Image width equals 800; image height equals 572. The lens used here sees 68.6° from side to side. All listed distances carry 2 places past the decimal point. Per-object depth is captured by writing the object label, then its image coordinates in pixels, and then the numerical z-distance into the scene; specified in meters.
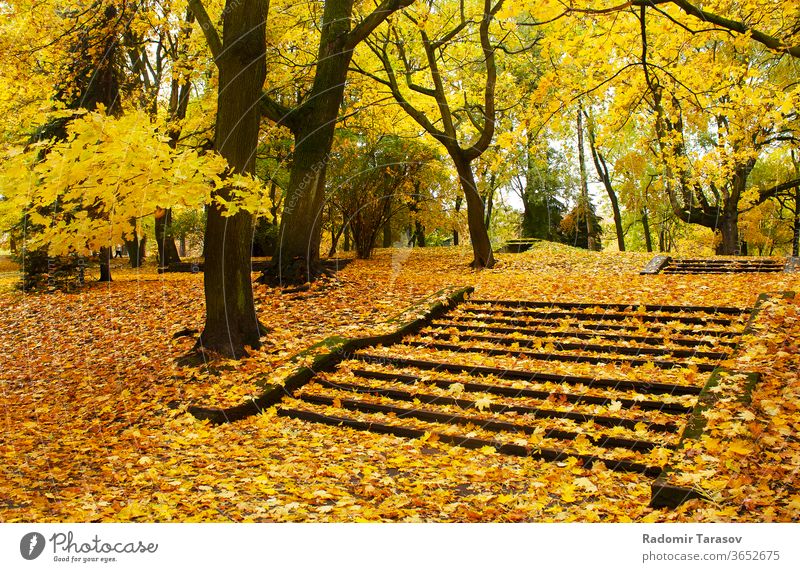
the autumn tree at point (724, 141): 10.10
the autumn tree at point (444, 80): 14.35
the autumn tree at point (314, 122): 11.20
